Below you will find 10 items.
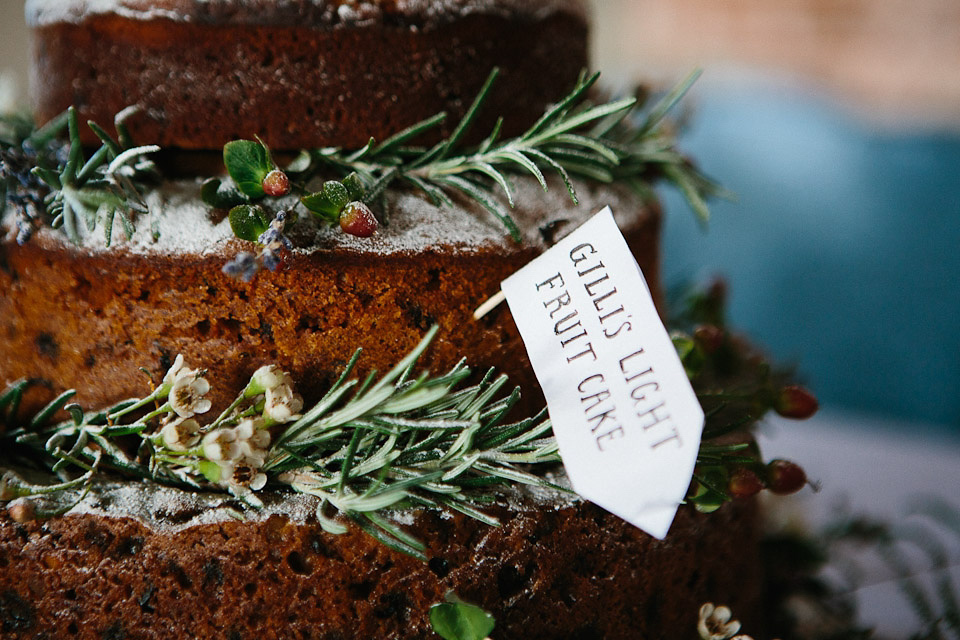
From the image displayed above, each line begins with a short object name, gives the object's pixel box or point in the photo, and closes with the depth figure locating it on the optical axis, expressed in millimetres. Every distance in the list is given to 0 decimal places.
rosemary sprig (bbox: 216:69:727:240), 365
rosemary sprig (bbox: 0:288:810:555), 358
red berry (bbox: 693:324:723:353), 431
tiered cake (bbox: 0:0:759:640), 369
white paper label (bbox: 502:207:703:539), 346
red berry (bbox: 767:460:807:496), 397
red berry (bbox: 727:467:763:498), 382
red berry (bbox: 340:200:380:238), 363
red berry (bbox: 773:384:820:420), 415
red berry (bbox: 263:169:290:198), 363
